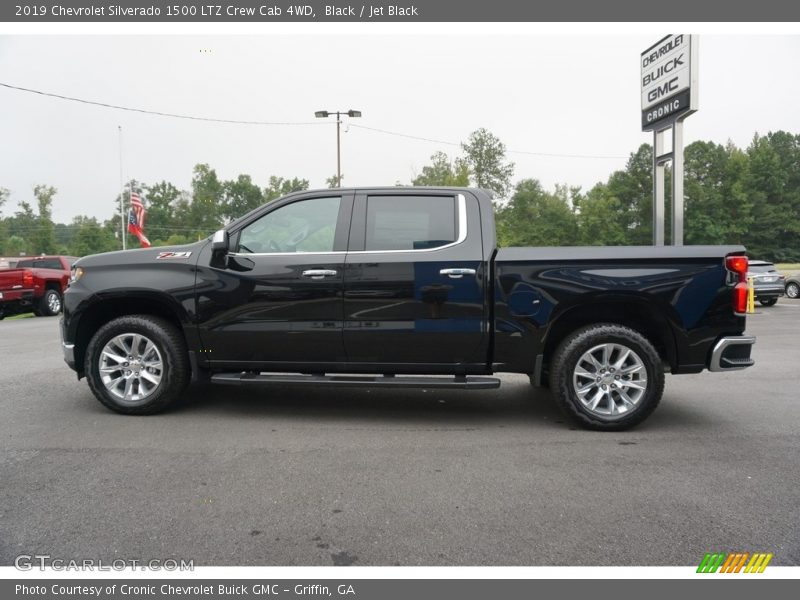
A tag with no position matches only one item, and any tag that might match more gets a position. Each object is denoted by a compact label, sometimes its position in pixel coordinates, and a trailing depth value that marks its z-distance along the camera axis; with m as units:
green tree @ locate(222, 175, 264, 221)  87.50
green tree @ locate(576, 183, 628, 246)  63.06
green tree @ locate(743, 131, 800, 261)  64.38
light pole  28.78
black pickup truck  4.43
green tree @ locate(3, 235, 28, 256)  80.25
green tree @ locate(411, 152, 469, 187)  45.78
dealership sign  11.05
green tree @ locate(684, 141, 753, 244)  62.62
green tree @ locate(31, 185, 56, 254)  73.88
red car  15.24
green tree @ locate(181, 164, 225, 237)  85.12
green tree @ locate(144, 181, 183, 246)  86.81
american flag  30.08
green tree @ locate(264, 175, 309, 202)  68.00
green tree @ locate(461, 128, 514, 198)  68.12
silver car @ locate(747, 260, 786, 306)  16.78
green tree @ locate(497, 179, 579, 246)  64.88
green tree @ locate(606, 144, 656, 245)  63.78
